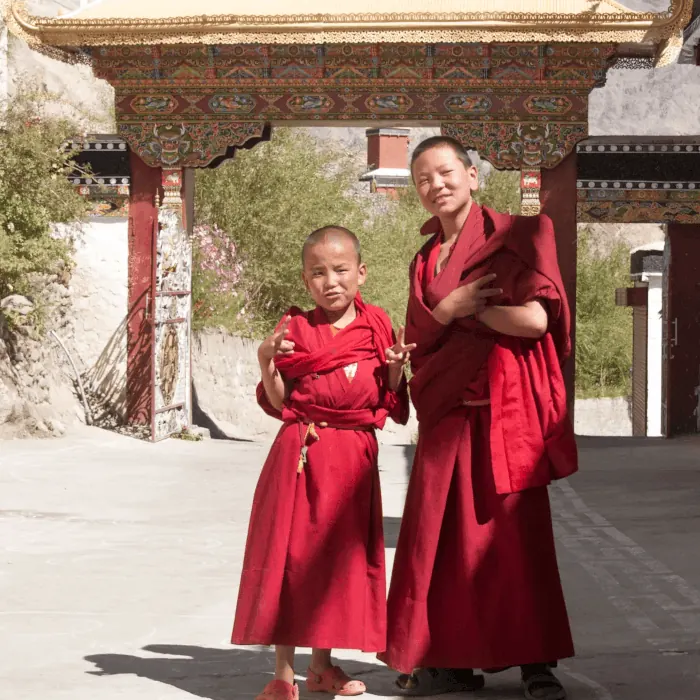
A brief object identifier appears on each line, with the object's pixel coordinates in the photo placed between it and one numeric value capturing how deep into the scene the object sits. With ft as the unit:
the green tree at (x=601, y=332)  110.52
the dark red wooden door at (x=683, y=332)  44.34
